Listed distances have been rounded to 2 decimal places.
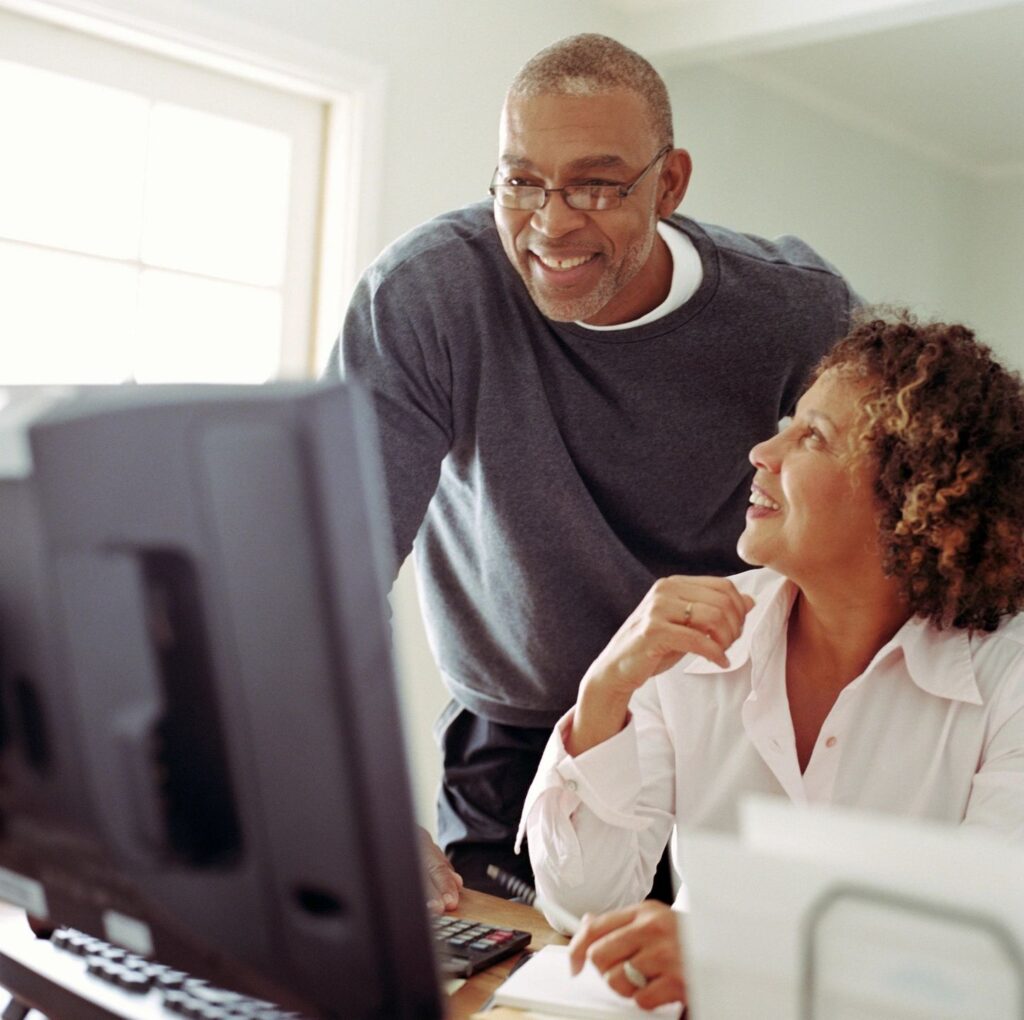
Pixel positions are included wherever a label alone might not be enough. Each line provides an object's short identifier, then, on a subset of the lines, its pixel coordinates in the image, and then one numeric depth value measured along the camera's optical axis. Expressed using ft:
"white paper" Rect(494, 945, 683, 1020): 3.31
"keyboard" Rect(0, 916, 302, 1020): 2.89
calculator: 3.71
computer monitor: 2.04
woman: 4.58
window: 9.62
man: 5.84
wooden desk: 3.50
